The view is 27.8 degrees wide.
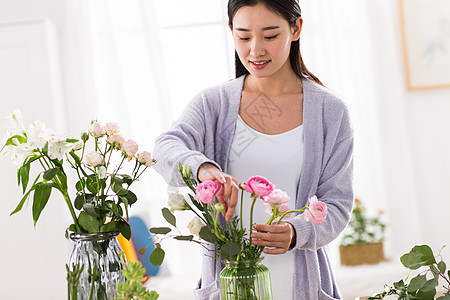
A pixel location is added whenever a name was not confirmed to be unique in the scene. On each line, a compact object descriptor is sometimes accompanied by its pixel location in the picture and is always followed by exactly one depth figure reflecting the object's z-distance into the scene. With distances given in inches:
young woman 81.6
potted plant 160.3
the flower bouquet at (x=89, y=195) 66.2
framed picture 174.4
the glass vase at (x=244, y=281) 65.0
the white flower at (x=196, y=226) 67.0
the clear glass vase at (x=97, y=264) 65.9
